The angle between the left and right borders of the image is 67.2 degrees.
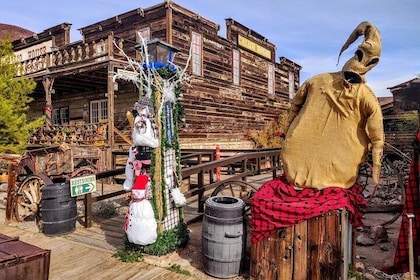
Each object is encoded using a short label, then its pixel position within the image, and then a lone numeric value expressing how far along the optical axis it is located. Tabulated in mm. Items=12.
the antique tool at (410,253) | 2452
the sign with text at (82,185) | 5492
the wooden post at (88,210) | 5841
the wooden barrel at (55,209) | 5410
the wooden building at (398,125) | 18312
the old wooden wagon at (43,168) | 6336
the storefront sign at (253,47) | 18266
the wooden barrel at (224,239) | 3742
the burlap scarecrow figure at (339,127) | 3555
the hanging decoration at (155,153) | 4277
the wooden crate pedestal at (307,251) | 3260
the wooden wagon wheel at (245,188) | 4866
